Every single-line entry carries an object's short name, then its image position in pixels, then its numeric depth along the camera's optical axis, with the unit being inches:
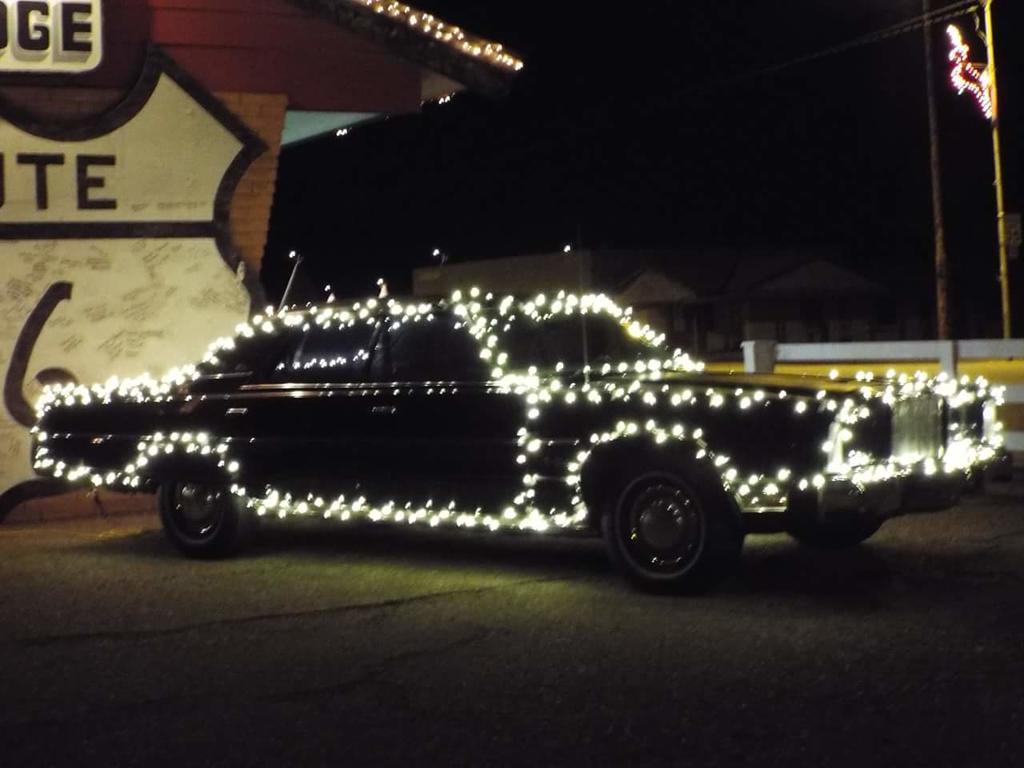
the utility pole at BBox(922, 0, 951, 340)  1129.4
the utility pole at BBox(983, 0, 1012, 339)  1156.1
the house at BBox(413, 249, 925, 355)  1993.1
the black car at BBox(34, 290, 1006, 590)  329.7
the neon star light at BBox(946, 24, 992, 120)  1146.0
